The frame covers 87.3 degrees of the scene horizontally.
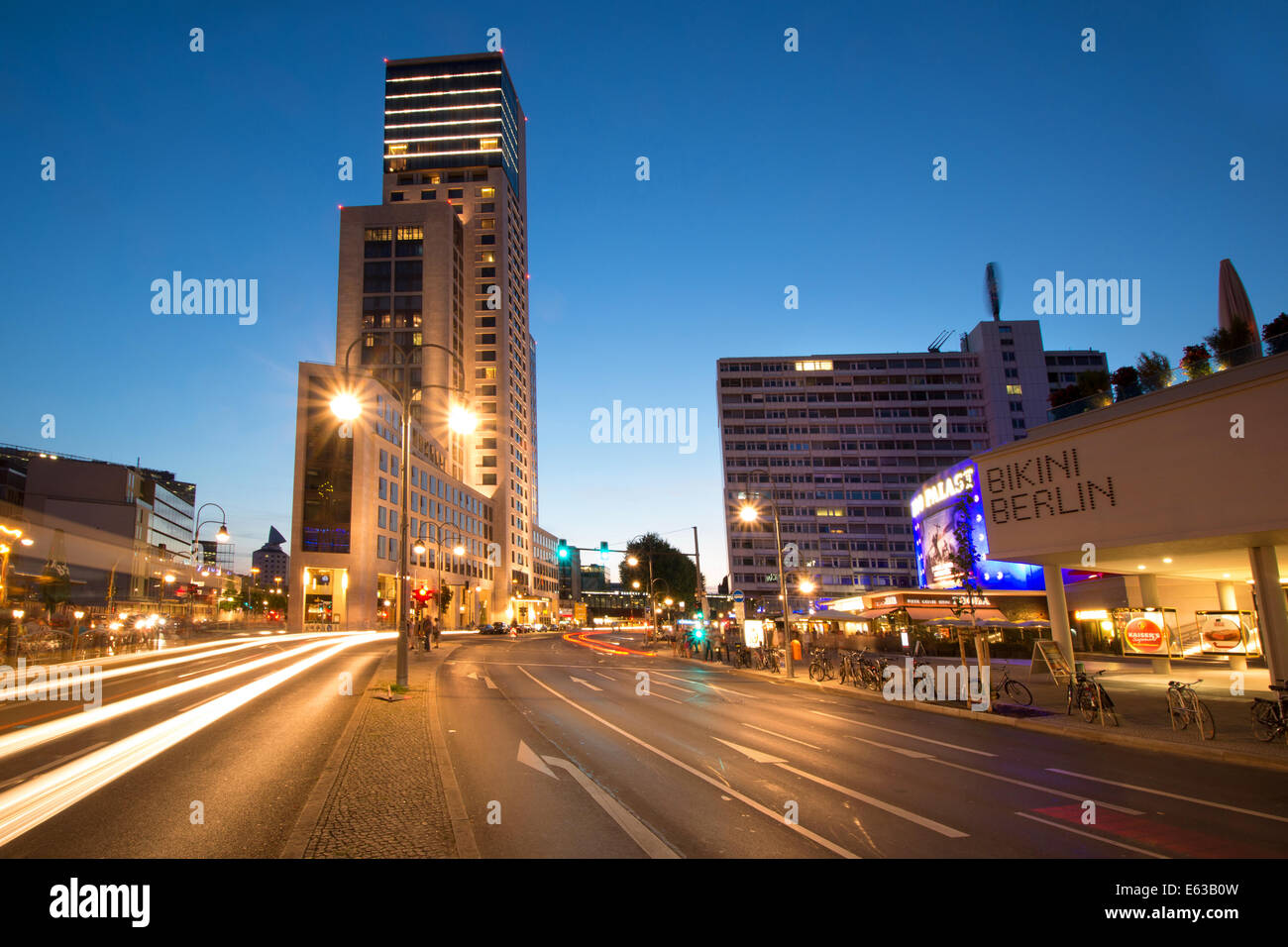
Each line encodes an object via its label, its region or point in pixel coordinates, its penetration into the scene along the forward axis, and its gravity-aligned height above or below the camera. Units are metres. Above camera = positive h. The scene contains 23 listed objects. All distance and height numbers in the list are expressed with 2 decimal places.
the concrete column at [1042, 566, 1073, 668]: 24.79 -2.37
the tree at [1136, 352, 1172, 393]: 20.70 +5.32
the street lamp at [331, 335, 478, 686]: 17.53 +4.26
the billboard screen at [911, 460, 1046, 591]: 42.12 +0.96
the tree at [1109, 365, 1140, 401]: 21.78 +5.28
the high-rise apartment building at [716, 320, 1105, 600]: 110.75 +20.89
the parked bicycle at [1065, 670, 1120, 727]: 15.85 -3.70
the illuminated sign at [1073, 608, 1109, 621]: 40.88 -4.16
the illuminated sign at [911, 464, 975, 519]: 41.96 +4.31
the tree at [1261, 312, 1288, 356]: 17.20 +5.36
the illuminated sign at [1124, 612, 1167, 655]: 22.53 -3.02
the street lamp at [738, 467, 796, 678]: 31.23 +2.11
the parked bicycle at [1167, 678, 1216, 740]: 13.80 -3.51
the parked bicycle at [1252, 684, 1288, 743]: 12.86 -3.42
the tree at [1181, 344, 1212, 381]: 19.25 +5.16
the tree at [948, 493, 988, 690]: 23.26 -0.13
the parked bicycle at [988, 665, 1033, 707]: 20.57 -4.48
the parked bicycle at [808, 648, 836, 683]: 29.42 -4.77
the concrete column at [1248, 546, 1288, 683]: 18.02 -2.07
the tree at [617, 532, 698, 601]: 105.57 -0.37
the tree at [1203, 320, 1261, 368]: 18.23 +5.69
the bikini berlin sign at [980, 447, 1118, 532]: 22.30 +2.07
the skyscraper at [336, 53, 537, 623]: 103.19 +48.36
